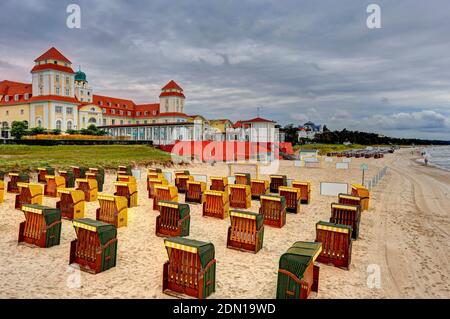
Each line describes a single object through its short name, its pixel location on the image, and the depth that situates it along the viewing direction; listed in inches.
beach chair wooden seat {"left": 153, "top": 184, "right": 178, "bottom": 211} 564.4
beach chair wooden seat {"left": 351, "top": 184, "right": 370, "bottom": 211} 633.0
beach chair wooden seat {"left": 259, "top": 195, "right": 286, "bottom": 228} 480.8
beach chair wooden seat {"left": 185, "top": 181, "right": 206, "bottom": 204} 657.0
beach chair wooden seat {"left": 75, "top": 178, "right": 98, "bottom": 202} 630.5
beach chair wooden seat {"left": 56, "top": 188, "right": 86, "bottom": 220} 486.9
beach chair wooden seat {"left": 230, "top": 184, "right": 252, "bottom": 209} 610.2
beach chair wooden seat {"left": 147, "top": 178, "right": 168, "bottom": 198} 668.6
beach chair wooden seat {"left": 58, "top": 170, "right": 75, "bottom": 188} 772.0
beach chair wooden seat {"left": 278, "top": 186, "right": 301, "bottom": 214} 588.4
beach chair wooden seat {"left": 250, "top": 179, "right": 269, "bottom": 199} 703.1
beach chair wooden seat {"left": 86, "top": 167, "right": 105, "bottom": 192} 763.2
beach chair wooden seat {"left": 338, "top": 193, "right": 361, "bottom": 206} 534.3
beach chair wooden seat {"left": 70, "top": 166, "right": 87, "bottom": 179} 879.1
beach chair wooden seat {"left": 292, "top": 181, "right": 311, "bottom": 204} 685.9
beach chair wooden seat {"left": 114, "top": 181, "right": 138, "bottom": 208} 597.6
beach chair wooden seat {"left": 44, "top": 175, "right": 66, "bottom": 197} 664.4
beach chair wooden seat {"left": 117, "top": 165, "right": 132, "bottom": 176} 903.8
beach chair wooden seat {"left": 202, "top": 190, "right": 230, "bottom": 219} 534.6
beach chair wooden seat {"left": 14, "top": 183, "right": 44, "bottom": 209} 531.5
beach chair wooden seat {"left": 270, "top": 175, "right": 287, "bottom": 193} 801.6
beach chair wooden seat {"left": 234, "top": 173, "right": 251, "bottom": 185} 791.6
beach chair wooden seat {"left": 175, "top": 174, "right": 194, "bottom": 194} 768.9
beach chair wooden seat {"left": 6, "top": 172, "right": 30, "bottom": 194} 704.8
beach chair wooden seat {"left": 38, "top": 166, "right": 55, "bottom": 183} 854.6
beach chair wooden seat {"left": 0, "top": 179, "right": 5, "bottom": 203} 592.7
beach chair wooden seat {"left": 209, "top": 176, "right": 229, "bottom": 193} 715.6
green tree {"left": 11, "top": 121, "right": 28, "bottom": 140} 1969.7
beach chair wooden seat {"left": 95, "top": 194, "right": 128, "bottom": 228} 451.8
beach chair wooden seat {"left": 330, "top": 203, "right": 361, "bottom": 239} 438.6
